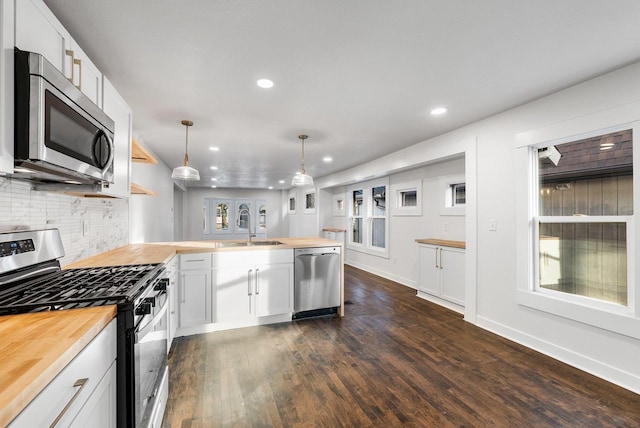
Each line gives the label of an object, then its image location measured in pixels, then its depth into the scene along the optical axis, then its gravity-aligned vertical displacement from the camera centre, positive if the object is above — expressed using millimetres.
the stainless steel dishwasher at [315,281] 3490 -781
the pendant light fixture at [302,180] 3527 +438
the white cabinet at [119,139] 1976 +580
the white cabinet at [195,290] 3043 -776
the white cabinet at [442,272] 3838 -782
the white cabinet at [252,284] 3184 -766
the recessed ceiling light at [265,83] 2396 +1106
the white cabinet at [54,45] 1181 +812
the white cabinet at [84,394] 698 -508
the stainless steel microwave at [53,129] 1111 +384
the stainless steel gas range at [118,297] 1169 -345
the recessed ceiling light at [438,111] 2979 +1102
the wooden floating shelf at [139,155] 2636 +609
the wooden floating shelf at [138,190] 2755 +258
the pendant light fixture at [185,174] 3135 +461
